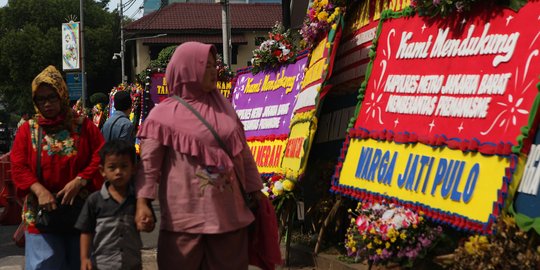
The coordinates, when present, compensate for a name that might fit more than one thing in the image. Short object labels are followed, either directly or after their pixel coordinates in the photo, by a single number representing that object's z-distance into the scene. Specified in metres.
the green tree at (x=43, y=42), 60.84
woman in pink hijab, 4.36
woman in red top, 4.73
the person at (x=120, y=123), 7.64
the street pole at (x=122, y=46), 48.25
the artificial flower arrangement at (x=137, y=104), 18.86
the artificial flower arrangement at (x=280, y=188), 7.63
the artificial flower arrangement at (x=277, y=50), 9.80
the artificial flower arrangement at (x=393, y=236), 5.50
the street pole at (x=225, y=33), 20.56
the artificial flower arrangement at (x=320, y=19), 7.64
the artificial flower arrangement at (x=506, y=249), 4.57
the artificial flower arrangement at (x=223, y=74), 14.12
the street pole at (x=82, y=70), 40.20
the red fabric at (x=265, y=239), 4.71
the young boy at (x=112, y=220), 4.40
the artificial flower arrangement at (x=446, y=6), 5.05
